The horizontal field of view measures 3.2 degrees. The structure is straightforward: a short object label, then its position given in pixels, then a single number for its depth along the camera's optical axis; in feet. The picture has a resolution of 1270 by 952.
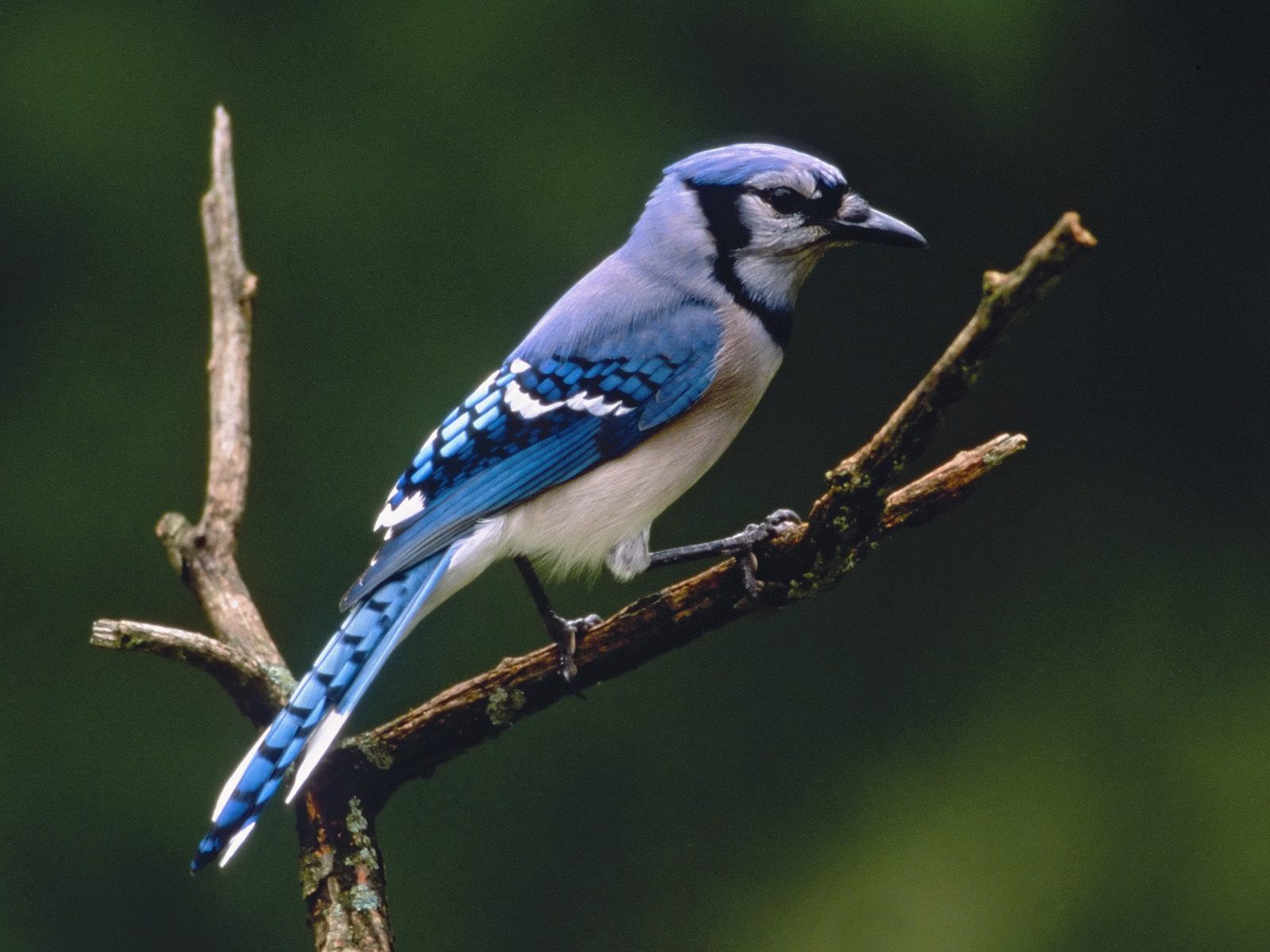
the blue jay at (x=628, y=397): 19.27
